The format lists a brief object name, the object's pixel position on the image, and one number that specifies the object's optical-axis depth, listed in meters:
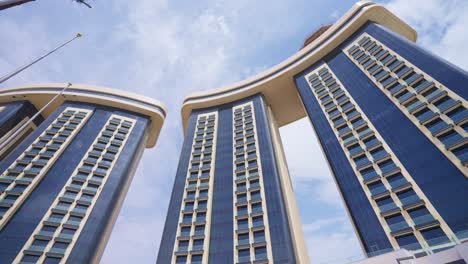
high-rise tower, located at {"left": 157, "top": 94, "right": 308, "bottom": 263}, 35.31
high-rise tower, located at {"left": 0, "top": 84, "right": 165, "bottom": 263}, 38.41
